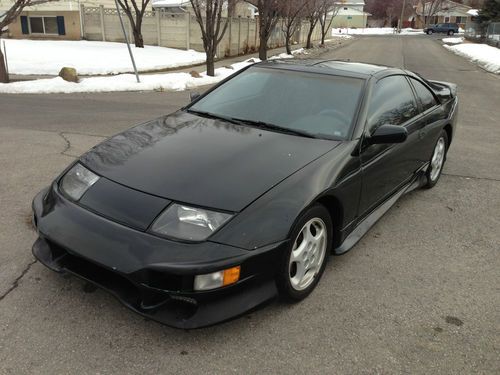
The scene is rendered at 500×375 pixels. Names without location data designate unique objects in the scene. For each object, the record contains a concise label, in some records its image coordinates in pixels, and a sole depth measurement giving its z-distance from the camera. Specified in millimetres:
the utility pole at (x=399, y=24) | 73794
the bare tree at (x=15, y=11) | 11109
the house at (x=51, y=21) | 26844
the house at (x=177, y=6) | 35062
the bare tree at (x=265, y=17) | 19406
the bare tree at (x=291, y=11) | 22928
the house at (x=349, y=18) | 92000
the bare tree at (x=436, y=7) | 84562
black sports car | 2348
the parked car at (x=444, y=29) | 65500
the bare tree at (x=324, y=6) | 29881
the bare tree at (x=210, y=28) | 14062
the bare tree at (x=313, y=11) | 26777
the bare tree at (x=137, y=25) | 23531
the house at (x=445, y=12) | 91238
